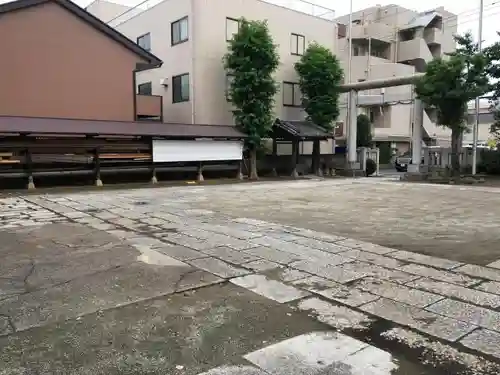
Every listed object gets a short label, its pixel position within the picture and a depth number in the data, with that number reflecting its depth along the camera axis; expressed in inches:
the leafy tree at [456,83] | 668.5
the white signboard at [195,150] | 646.5
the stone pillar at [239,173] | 754.2
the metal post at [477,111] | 713.0
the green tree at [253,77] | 725.9
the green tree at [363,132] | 1105.4
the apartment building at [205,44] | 776.3
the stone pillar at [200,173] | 703.7
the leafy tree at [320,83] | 853.2
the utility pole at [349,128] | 895.7
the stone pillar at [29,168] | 537.3
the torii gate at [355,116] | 796.0
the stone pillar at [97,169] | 588.1
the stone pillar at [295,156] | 830.7
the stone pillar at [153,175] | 648.6
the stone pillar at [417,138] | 795.4
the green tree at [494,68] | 684.1
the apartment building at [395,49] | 1290.6
